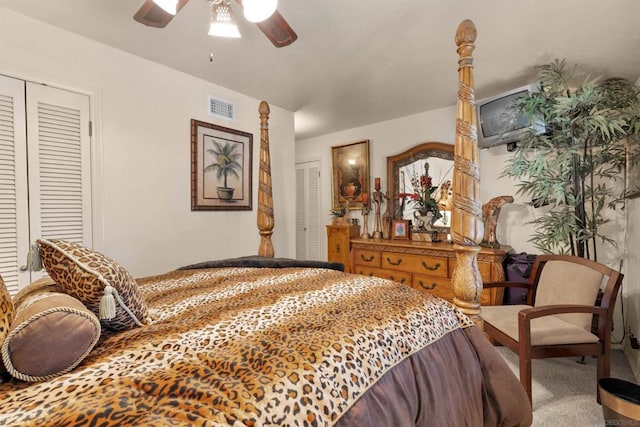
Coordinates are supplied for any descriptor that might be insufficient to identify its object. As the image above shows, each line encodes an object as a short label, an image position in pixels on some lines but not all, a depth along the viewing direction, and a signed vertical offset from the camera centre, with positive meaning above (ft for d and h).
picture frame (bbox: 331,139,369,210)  13.79 +1.87
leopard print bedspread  1.84 -1.17
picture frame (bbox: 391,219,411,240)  11.53 -0.72
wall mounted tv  8.53 +2.78
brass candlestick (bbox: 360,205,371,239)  12.93 -0.40
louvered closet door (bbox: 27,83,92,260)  6.51 +1.20
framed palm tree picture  9.28 +1.54
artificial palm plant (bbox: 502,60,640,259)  7.18 +1.60
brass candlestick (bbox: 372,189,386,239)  12.49 +0.00
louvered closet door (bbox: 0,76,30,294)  6.15 +0.65
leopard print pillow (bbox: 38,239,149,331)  2.69 -0.59
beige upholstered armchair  5.37 -2.30
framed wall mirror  11.32 +1.38
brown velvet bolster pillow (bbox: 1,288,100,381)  2.01 -0.88
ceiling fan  4.83 +3.37
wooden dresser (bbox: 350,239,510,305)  8.54 -1.75
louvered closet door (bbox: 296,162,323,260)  15.92 +0.10
